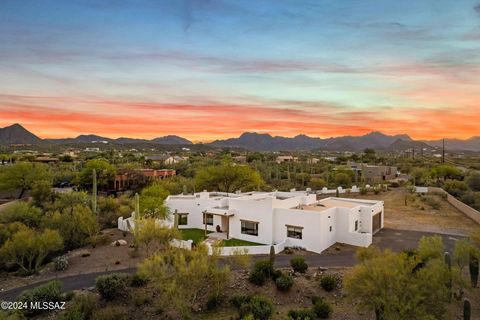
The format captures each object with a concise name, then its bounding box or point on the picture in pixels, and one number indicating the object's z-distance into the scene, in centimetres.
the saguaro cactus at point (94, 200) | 3548
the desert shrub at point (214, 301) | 1928
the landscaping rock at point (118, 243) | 2994
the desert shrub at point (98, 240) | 2992
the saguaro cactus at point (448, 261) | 1837
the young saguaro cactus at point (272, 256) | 2233
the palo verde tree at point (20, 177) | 5059
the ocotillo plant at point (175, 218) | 2980
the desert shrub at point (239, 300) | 1922
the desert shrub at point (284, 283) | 2052
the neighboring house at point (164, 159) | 9488
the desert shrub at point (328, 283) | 2050
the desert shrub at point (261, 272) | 2116
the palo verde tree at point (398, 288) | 1430
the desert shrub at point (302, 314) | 1745
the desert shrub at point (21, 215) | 3236
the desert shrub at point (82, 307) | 1753
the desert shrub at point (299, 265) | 2231
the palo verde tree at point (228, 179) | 4688
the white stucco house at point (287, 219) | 2775
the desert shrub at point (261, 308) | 1769
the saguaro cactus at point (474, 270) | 1975
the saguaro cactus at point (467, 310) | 1547
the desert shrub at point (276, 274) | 2156
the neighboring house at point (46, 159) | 8469
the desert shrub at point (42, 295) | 1889
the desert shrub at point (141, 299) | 2016
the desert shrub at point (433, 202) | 4375
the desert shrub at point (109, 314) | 1791
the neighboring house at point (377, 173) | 7279
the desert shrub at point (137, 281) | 2181
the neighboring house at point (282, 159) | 11466
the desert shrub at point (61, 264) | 2498
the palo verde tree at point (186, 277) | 1788
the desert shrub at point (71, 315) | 1730
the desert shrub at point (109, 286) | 2030
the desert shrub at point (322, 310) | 1781
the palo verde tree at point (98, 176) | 5591
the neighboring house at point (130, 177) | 5766
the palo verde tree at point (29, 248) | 2438
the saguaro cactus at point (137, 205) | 2944
